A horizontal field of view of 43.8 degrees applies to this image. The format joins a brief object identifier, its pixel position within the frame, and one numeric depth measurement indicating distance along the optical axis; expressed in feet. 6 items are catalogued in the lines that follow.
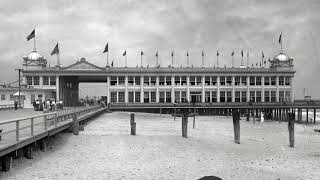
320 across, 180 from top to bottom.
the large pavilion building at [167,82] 274.77
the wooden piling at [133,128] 101.76
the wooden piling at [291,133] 100.55
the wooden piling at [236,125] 102.54
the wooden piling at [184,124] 104.94
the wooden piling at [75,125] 95.45
